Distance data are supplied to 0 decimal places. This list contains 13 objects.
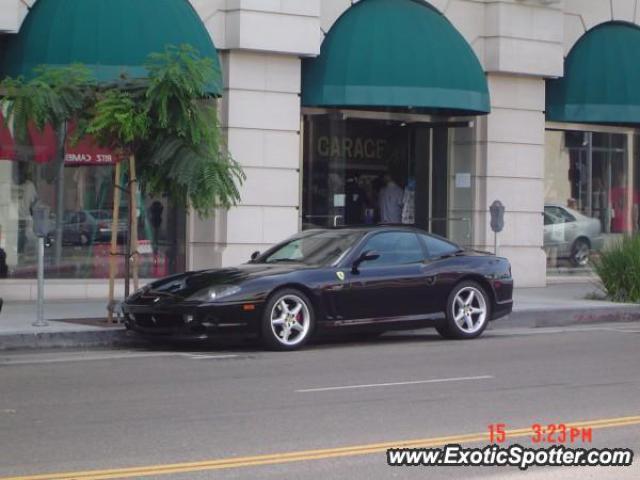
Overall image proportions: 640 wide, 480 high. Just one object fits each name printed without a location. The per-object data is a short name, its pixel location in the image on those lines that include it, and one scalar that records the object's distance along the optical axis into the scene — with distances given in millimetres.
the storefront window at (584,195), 26500
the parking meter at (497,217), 19500
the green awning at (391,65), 21969
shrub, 21438
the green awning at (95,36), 19062
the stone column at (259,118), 21516
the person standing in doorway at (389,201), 24953
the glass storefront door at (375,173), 23828
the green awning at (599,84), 25297
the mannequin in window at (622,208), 27578
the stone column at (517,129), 24656
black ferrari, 14711
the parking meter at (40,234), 15848
